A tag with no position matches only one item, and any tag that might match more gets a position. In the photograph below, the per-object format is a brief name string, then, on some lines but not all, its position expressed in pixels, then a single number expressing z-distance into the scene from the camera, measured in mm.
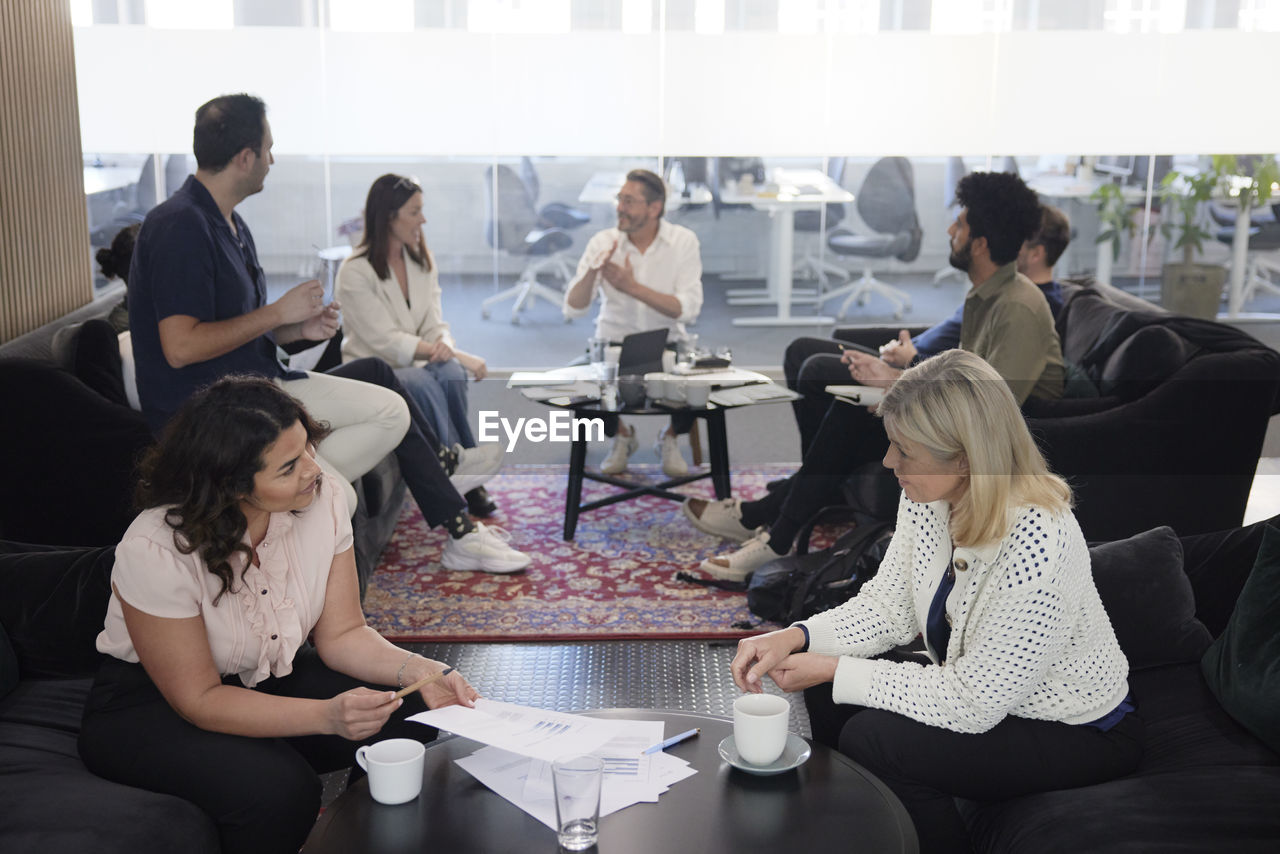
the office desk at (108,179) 6734
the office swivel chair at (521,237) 6988
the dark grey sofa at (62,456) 3254
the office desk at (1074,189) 7066
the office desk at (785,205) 7027
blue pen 1875
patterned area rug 3623
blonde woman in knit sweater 1928
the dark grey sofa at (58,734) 1828
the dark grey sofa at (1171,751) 1853
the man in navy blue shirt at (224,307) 3143
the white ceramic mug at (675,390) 4164
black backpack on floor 3443
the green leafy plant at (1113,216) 7156
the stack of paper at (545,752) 1760
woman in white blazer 4668
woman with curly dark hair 1944
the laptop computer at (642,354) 4438
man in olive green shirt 3752
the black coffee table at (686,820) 1642
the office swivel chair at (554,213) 6965
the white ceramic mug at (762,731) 1787
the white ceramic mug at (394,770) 1712
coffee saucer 1799
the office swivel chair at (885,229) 7043
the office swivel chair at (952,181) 6973
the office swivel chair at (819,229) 7008
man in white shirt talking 5086
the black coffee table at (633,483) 4180
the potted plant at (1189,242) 7117
